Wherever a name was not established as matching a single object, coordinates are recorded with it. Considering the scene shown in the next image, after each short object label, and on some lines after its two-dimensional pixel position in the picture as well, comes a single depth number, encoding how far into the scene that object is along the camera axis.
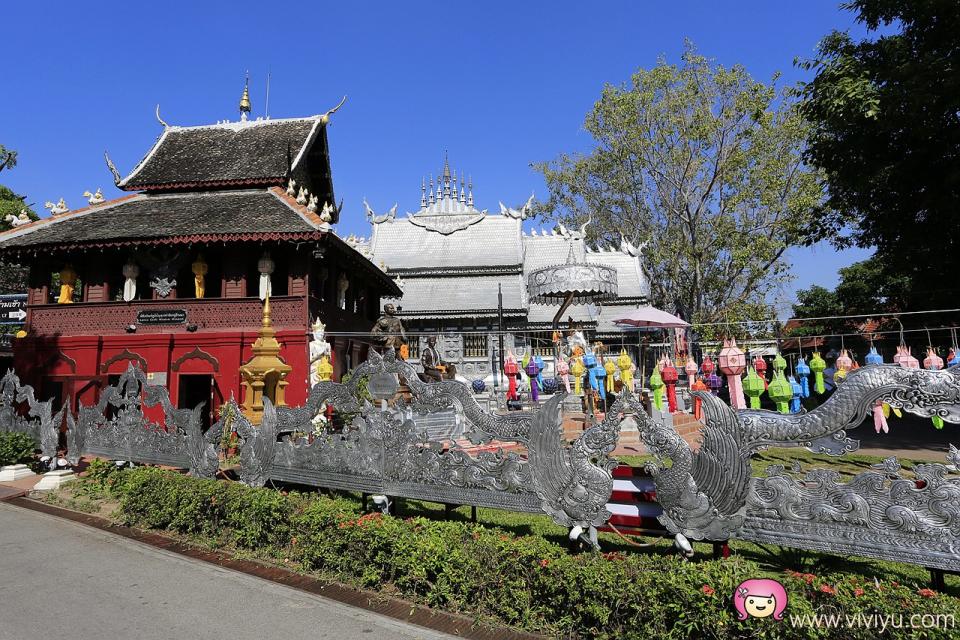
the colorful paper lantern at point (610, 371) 13.17
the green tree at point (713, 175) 23.17
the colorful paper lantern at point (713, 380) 12.49
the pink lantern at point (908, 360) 9.64
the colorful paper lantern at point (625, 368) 12.79
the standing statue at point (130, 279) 15.34
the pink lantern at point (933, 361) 9.61
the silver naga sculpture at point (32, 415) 10.27
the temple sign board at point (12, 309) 21.73
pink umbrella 13.59
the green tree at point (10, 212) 23.73
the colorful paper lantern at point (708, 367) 12.48
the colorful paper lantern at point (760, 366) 11.45
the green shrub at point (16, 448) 10.51
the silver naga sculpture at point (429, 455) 4.72
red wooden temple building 14.47
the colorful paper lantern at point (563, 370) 13.69
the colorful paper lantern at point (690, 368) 12.12
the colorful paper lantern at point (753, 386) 10.91
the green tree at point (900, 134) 12.02
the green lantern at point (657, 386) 11.72
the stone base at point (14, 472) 10.20
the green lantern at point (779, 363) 10.40
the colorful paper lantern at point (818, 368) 11.24
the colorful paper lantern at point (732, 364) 10.70
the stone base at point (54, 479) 9.39
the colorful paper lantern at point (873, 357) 9.79
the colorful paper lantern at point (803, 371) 11.35
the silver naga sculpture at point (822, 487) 3.62
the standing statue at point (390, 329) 13.89
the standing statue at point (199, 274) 15.09
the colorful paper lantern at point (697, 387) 11.65
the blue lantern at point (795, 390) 11.66
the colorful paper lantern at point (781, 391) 10.54
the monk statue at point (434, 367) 13.95
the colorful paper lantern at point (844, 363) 10.50
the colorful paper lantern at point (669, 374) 12.09
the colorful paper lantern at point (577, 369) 13.01
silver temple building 27.08
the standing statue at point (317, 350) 13.96
